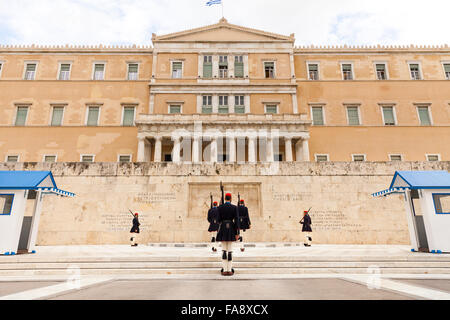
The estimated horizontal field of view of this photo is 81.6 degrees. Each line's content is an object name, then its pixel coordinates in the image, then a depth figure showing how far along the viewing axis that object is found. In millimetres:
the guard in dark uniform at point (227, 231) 5809
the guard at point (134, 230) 10780
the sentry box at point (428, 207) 8031
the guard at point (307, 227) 10547
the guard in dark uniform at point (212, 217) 9438
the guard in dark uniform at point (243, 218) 7418
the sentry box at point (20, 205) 8039
